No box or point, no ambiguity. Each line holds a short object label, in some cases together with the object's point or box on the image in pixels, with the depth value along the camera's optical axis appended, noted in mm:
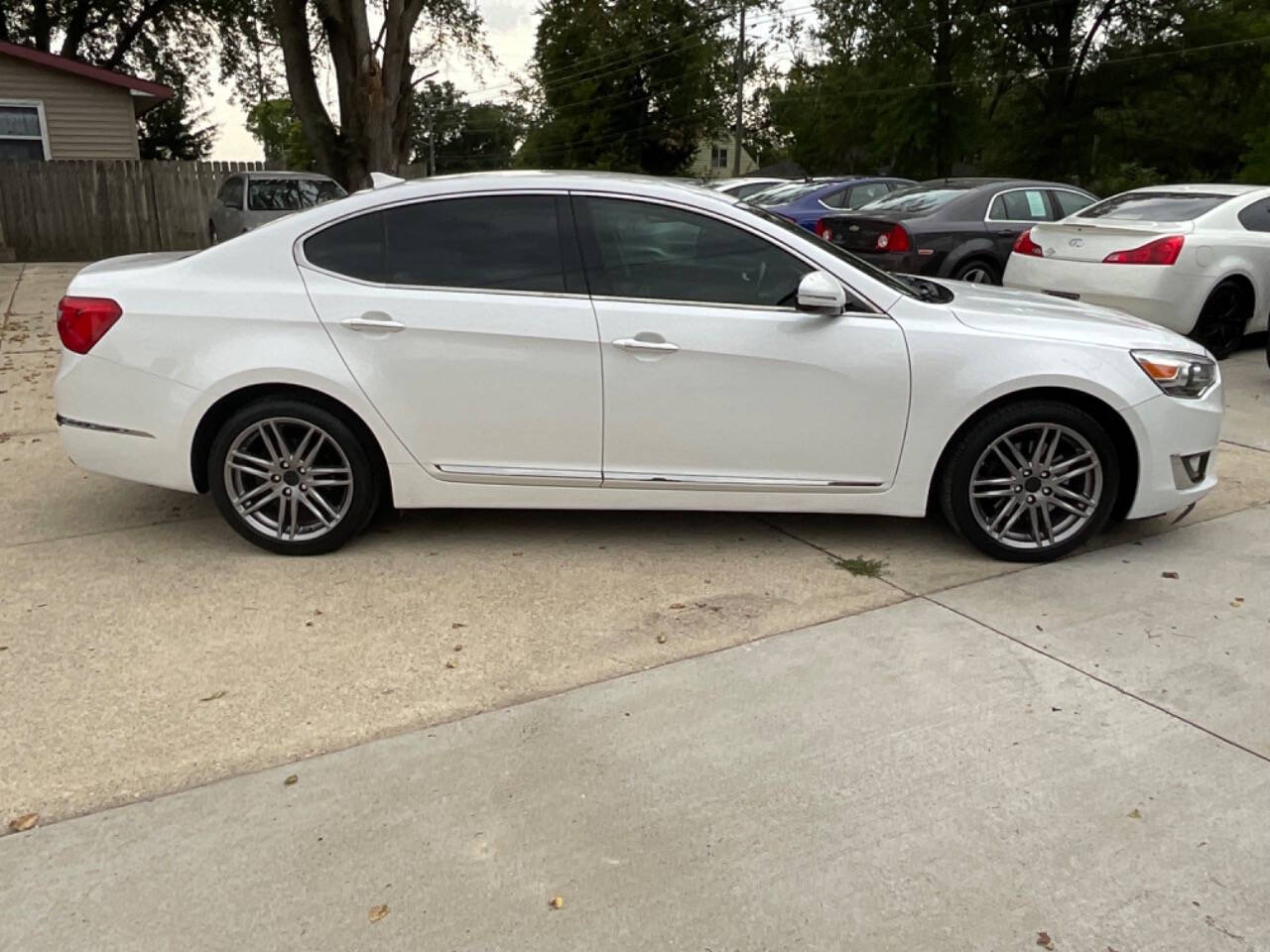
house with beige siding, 17219
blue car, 13562
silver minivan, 15093
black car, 10164
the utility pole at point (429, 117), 68025
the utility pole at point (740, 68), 42406
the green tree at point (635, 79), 46750
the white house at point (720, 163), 80338
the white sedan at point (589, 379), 4344
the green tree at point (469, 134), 87000
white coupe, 8289
